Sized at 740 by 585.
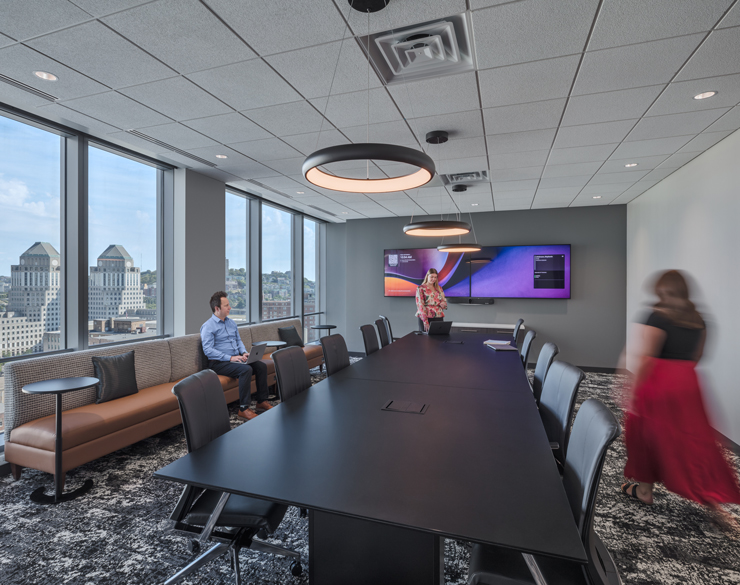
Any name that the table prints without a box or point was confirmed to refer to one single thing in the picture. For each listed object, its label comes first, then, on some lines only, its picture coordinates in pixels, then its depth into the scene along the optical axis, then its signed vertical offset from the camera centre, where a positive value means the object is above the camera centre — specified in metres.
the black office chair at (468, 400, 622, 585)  1.27 -0.92
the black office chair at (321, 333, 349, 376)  3.25 -0.57
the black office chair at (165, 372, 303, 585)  1.66 -0.99
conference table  1.14 -0.68
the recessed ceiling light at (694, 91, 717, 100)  2.86 +1.47
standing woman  5.80 -0.18
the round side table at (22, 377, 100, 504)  2.62 -1.15
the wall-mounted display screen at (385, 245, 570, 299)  7.14 +0.34
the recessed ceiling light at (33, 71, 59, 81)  2.68 +1.51
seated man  4.33 -0.80
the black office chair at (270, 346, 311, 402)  2.52 -0.59
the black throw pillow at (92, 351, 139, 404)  3.43 -0.81
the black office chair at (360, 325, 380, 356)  4.43 -0.60
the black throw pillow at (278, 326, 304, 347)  6.14 -0.77
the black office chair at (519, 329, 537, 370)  3.85 -0.59
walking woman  2.36 -0.75
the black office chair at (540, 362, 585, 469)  2.10 -0.68
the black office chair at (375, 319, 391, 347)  5.27 -0.62
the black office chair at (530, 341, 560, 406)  2.96 -0.62
